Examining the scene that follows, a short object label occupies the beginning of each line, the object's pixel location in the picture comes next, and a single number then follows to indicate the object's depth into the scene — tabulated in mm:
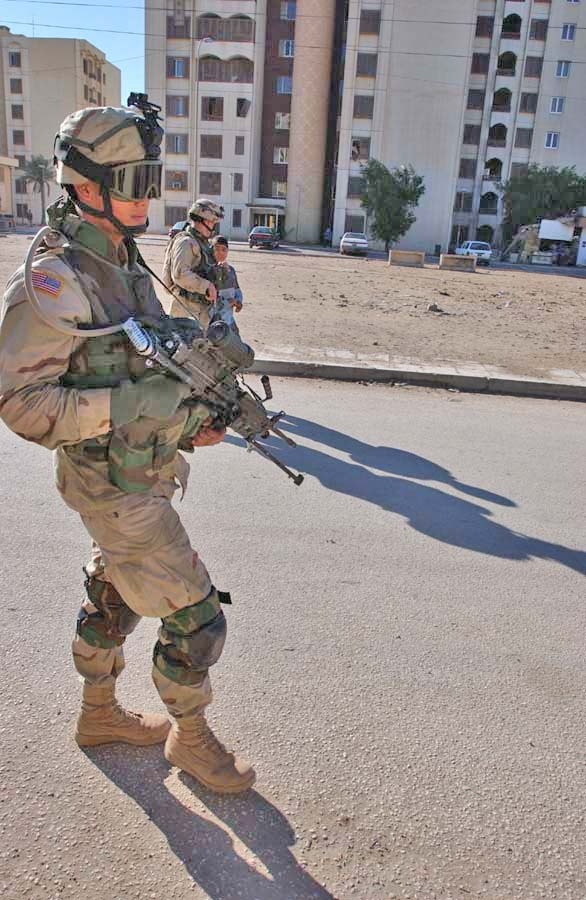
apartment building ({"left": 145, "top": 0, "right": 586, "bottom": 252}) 51281
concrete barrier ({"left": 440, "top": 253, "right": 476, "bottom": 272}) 33969
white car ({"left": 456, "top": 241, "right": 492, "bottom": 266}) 41356
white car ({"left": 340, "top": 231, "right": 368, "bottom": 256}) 41500
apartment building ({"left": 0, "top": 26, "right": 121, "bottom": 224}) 65375
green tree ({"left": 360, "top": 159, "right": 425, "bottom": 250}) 47312
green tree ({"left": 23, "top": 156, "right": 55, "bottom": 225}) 60094
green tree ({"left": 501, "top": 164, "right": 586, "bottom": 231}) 50281
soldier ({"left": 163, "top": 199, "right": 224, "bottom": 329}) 5488
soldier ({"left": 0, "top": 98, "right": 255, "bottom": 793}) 1845
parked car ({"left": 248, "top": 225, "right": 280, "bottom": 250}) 41688
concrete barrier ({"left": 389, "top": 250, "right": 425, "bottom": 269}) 34156
